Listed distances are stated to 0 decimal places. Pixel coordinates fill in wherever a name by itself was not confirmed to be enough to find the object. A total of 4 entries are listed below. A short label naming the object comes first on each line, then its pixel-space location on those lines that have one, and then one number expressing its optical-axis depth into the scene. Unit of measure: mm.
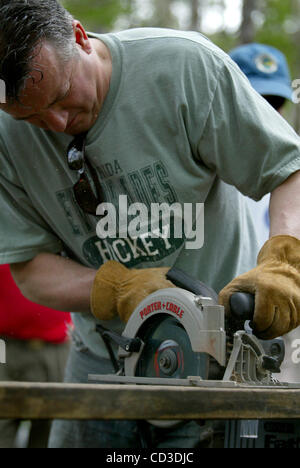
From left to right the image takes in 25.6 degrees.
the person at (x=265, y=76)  3656
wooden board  1035
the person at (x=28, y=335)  4043
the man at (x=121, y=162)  1944
